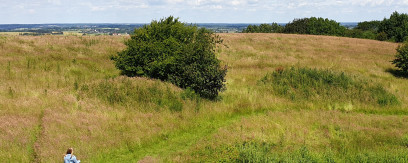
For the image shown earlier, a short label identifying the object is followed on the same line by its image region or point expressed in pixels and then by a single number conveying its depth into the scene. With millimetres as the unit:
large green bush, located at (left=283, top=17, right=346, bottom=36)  78312
